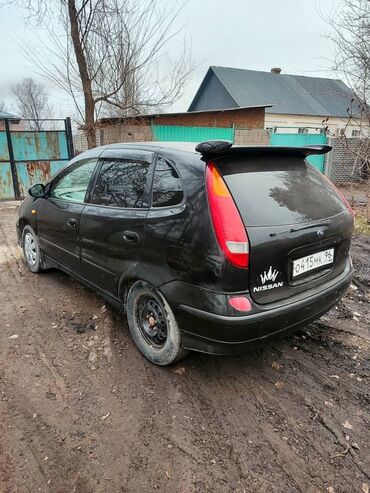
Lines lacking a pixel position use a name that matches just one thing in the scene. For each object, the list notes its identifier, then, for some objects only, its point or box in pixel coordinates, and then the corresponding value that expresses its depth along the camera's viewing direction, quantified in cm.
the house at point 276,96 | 2689
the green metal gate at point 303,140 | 1305
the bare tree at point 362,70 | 676
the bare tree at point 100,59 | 960
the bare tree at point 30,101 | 4769
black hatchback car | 208
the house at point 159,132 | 1178
